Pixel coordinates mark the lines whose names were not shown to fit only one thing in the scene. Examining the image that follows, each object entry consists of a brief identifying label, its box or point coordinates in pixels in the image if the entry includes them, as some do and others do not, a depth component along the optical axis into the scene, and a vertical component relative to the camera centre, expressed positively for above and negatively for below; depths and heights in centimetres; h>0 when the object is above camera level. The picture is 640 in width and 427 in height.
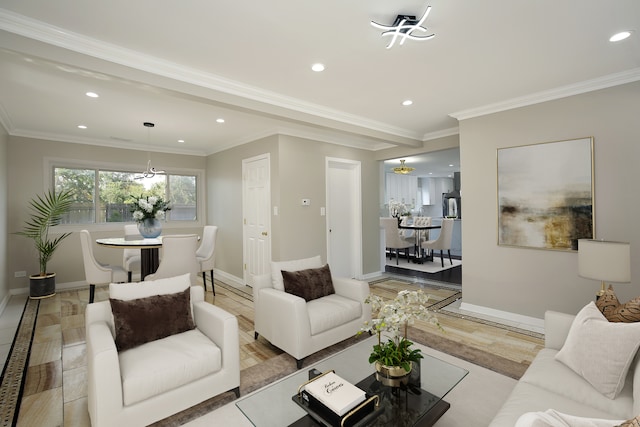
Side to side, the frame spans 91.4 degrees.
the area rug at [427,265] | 651 -118
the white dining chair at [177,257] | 386 -52
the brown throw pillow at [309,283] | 297 -68
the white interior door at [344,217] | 530 -7
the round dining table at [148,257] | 402 -56
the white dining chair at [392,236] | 691 -53
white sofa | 142 -92
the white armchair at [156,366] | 169 -90
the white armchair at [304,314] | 260 -90
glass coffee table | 151 -99
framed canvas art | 316 +17
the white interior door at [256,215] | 477 -1
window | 528 +46
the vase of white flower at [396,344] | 171 -75
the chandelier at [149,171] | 443 +70
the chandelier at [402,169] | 854 +119
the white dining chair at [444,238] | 655 -56
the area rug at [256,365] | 210 -127
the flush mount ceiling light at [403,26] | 190 +117
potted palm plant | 448 -20
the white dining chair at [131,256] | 451 -63
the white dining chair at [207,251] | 481 -59
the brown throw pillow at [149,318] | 203 -71
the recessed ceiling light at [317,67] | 267 +127
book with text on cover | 145 -88
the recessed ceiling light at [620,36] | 223 +126
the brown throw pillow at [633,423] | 84 -59
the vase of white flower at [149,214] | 417 +2
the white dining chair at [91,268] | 398 -66
